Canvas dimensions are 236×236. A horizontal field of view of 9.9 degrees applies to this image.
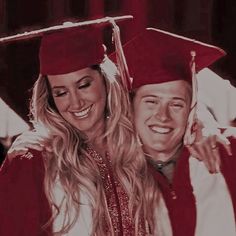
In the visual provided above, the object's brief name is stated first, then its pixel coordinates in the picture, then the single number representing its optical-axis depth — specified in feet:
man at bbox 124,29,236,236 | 10.57
